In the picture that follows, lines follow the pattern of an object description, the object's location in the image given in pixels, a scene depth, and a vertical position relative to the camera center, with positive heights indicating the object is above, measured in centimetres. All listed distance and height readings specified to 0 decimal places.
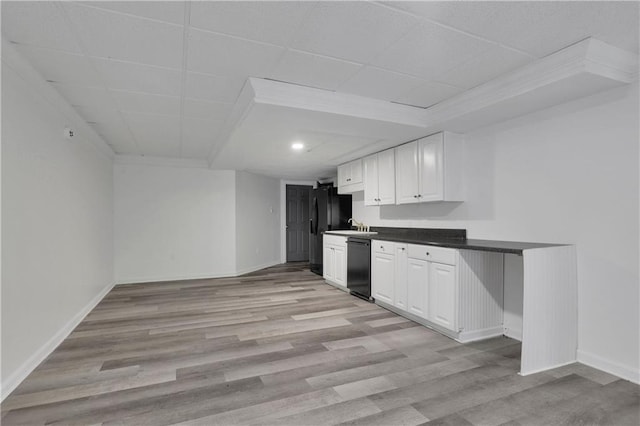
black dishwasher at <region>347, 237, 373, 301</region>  457 -82
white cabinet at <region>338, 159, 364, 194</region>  544 +60
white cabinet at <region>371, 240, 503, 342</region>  308 -79
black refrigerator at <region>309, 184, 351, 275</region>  640 -7
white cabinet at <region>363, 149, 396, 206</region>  459 +49
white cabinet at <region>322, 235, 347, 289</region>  524 -82
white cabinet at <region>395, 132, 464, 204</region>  369 +50
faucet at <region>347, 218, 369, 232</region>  575 -26
